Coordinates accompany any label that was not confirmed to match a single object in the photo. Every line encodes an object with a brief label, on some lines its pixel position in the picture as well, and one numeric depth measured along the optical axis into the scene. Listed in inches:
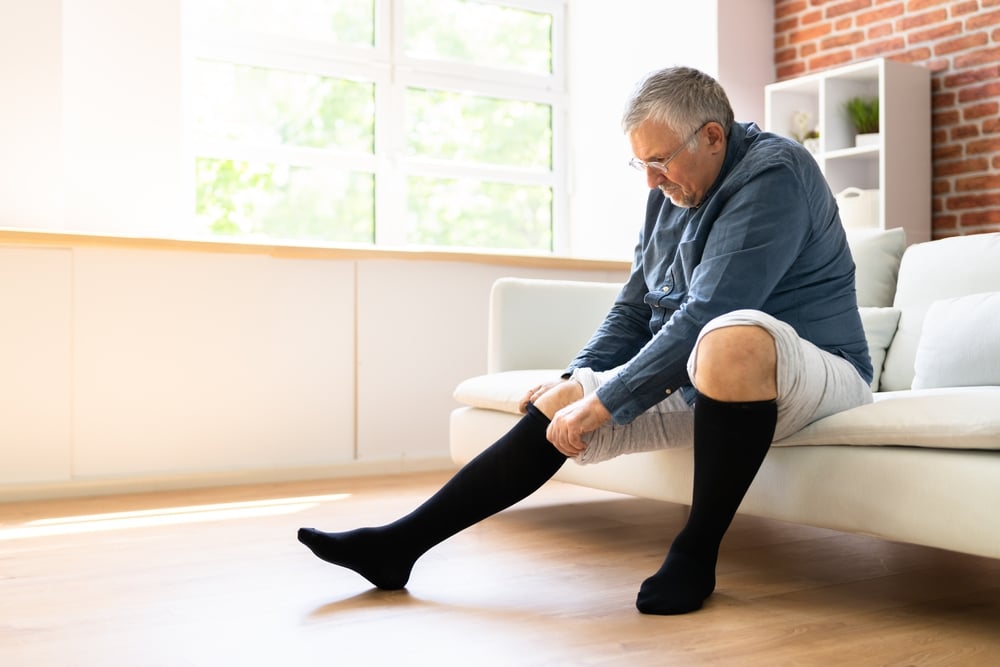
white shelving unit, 158.9
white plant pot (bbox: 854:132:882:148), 160.7
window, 172.2
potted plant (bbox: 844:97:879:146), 163.0
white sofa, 63.7
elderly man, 66.9
